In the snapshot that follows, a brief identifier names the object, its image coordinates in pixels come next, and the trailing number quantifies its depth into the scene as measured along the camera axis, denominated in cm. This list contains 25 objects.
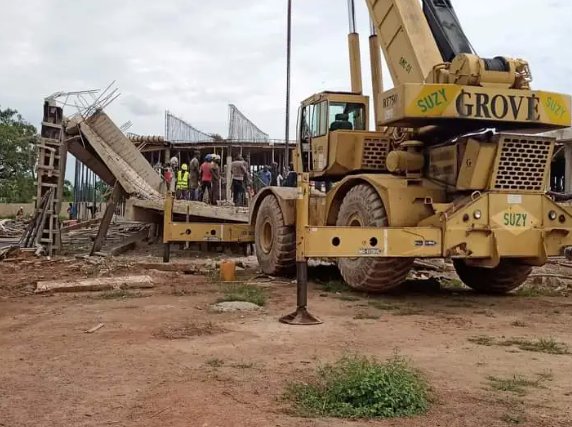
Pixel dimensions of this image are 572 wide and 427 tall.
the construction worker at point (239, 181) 1883
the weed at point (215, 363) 545
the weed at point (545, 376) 521
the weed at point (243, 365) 541
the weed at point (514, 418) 405
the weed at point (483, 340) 663
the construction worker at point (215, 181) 1994
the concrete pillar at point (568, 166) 2297
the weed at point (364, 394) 420
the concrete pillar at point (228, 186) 2337
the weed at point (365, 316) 796
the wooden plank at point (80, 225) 2295
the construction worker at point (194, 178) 2119
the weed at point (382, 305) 872
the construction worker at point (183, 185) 2211
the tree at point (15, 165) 5034
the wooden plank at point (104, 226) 1698
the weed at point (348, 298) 937
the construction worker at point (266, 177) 2072
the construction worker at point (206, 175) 1964
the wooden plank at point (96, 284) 1006
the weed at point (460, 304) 918
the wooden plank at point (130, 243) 1806
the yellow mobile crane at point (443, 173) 847
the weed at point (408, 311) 841
